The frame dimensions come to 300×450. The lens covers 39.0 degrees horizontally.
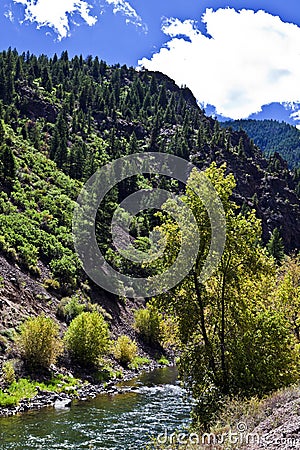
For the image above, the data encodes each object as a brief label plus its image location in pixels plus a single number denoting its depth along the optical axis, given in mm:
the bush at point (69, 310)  37356
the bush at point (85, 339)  32250
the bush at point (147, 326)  46938
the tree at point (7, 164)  53156
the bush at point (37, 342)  27516
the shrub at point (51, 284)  40859
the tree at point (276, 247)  85050
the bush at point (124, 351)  38188
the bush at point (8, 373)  24962
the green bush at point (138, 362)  38591
